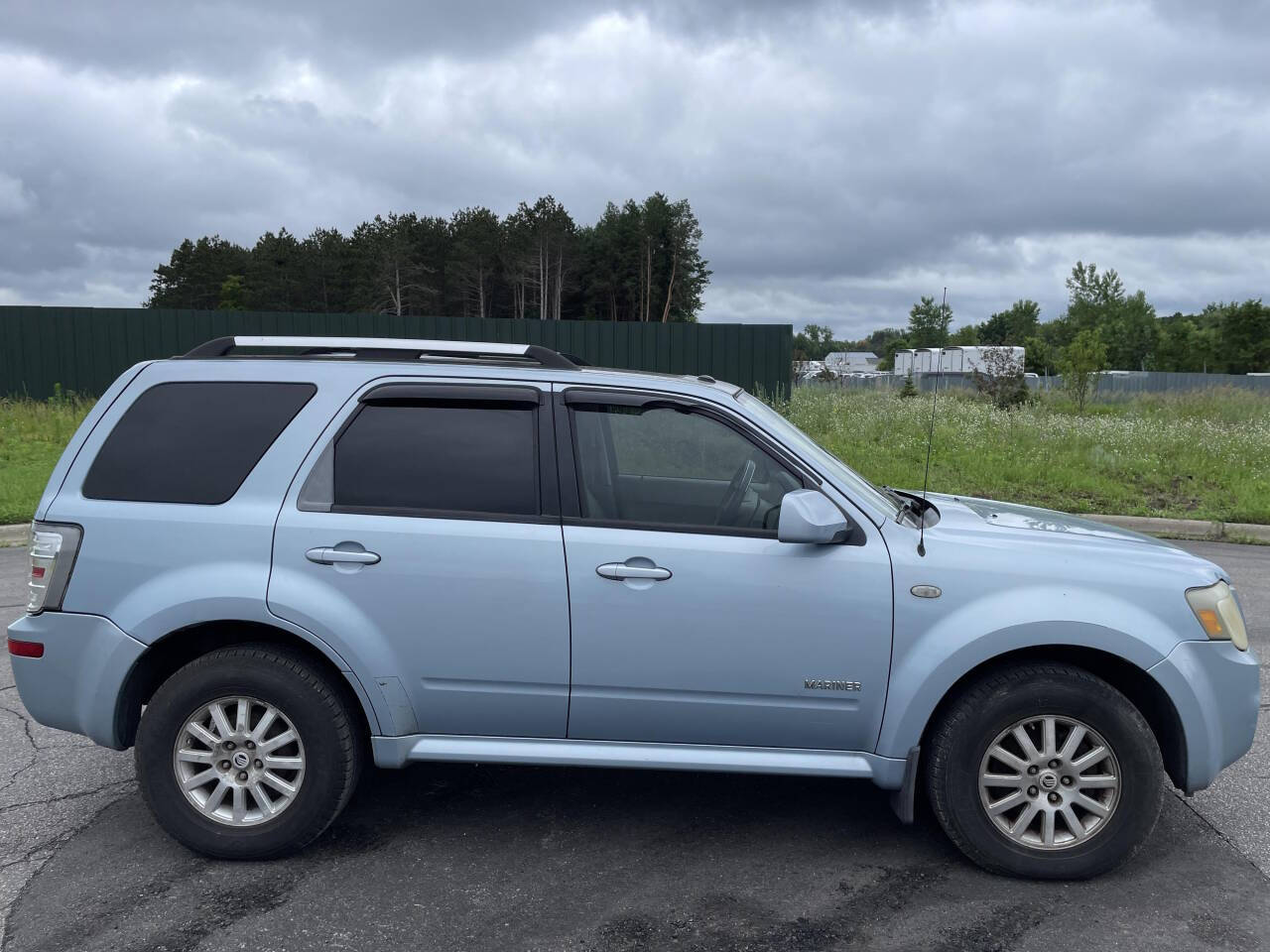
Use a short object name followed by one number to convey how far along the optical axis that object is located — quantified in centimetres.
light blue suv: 349
